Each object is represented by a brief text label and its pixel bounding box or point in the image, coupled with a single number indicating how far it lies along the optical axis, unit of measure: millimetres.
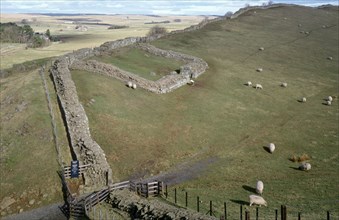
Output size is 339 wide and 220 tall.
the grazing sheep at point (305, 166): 38344
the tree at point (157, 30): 150125
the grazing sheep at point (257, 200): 30438
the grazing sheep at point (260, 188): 33031
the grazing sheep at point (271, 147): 42850
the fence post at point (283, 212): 22203
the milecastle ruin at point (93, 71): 35550
